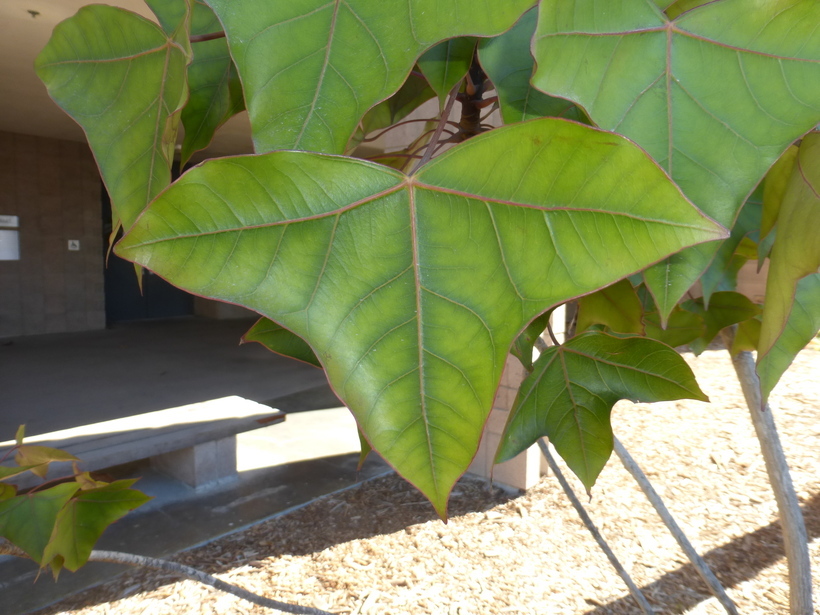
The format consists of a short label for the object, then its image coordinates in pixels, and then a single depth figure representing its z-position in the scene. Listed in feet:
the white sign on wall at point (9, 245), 23.50
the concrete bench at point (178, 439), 8.09
